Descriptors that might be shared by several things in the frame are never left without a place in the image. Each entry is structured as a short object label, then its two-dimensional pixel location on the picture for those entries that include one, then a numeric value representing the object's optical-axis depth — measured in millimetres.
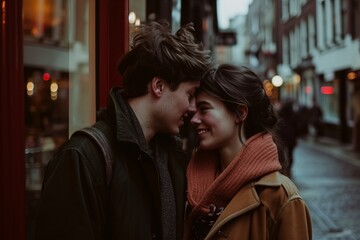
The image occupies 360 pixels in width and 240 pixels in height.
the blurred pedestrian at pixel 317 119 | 24709
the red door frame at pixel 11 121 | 2037
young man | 1857
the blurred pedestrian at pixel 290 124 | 12234
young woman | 2283
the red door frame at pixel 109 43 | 3232
